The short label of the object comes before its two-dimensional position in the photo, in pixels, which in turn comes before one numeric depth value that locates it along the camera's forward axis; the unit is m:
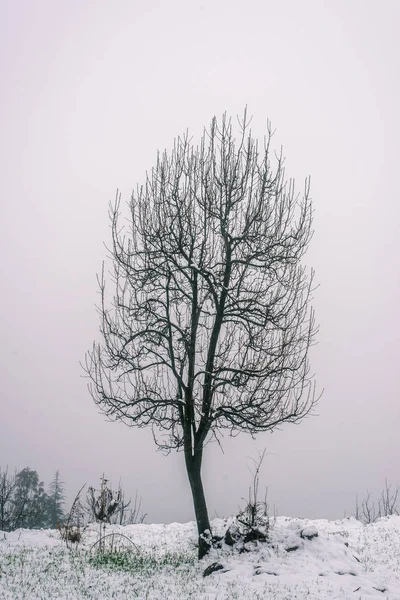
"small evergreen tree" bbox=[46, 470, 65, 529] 51.91
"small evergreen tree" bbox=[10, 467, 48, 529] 44.22
